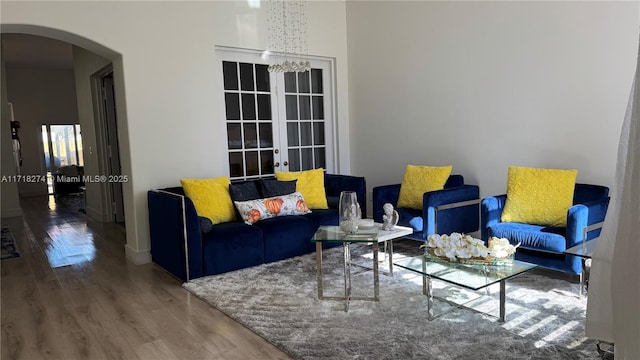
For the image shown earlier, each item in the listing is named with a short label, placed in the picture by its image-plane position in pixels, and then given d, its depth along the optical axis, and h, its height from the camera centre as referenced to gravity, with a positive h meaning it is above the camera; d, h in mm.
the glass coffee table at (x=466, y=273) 2689 -887
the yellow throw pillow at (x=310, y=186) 4957 -542
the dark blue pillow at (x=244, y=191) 4511 -520
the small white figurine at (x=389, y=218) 3438 -647
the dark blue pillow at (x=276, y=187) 4734 -521
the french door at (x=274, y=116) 5332 +290
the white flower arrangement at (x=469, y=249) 2795 -737
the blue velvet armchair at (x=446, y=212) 4164 -778
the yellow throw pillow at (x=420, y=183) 4664 -519
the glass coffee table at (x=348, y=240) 3158 -749
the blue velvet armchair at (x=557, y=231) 3209 -795
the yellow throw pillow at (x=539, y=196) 3674 -563
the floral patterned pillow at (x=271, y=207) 4355 -687
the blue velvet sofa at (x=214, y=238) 3809 -898
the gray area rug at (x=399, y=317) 2498 -1203
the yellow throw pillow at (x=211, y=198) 4258 -553
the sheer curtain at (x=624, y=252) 782 -234
